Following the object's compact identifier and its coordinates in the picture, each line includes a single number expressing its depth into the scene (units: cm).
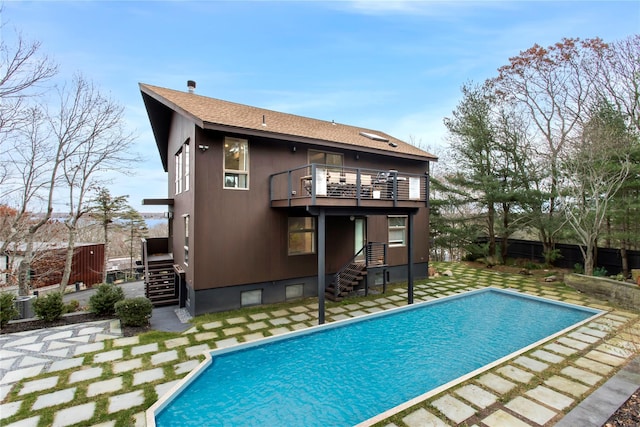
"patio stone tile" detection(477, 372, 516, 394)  429
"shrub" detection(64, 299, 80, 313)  778
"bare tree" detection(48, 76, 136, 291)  1020
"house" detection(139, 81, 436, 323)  757
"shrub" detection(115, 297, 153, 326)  668
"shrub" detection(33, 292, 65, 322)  710
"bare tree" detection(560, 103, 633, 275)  1037
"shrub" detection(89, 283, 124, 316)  758
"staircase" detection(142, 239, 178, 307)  888
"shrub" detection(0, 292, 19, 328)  674
